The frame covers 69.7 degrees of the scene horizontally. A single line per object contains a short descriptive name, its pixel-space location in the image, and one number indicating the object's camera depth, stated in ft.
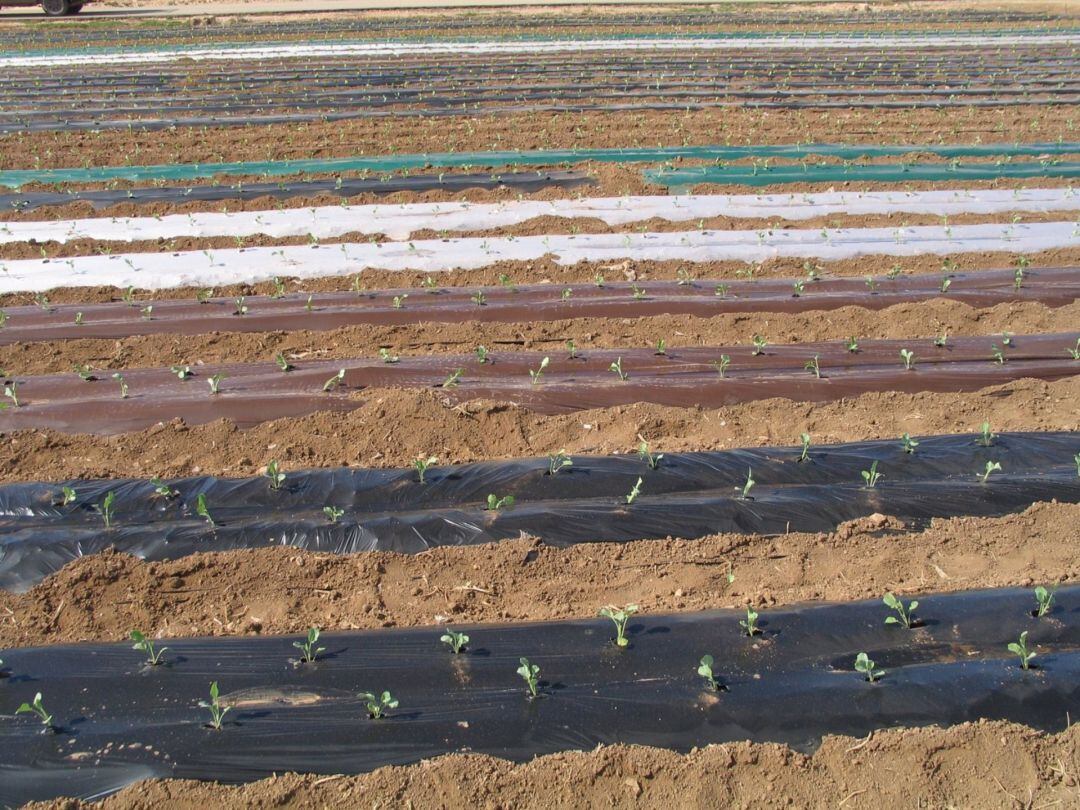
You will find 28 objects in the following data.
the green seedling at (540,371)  17.83
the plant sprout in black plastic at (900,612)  10.78
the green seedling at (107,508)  13.62
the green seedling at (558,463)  14.75
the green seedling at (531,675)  9.73
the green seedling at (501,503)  13.82
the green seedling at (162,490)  14.30
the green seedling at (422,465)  14.64
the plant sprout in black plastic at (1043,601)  10.78
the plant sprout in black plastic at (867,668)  9.83
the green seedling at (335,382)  18.33
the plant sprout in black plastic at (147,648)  10.39
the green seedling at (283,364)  19.35
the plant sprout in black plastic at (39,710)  9.41
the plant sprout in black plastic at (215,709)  9.35
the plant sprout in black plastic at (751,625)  10.63
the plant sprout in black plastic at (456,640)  10.57
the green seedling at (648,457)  14.69
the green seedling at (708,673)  9.74
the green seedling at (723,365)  18.54
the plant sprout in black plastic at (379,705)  9.49
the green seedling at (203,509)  13.37
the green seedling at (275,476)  14.51
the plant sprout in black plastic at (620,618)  10.56
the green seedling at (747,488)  13.71
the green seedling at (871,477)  14.02
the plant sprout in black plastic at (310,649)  10.44
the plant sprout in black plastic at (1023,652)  9.96
